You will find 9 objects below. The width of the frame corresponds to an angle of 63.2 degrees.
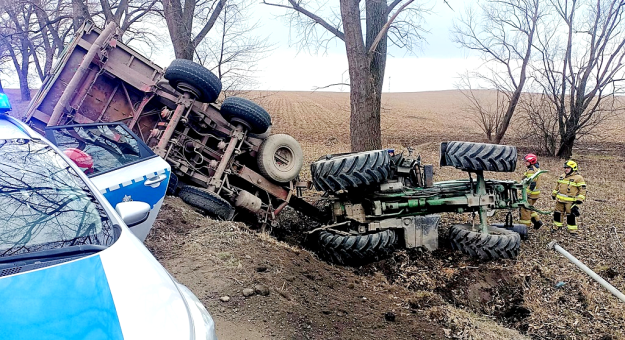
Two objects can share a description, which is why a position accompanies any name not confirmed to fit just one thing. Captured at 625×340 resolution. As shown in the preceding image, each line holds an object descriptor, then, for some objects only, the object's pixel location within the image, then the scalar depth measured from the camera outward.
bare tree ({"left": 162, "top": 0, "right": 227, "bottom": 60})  12.77
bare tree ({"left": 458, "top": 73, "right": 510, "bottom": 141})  21.41
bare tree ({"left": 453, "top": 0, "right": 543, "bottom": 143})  19.77
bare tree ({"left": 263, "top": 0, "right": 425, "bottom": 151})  10.07
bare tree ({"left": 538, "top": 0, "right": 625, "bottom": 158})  17.78
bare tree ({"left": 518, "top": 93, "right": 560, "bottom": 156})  19.17
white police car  1.78
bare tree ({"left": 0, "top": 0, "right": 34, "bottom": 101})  18.70
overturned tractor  6.29
